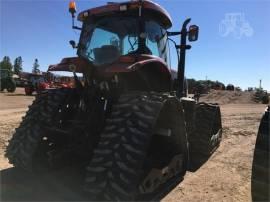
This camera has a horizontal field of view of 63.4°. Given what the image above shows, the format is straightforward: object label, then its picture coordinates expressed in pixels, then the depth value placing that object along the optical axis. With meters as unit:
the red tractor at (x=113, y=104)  2.78
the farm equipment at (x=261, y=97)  20.68
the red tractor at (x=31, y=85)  17.76
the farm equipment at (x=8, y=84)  19.29
